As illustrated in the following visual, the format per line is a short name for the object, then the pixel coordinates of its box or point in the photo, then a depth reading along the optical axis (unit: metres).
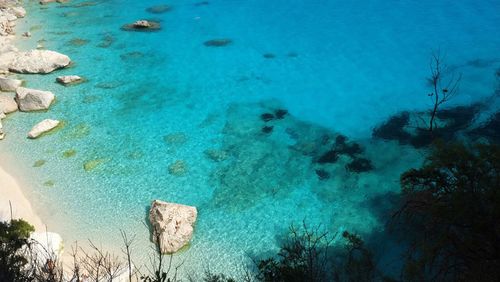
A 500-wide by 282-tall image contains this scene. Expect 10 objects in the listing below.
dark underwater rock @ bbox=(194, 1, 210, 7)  35.47
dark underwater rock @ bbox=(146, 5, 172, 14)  34.38
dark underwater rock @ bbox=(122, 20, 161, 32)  30.69
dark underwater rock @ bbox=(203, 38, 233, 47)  28.39
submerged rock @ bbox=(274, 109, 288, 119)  20.69
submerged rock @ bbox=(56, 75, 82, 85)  23.36
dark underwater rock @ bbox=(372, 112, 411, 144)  18.50
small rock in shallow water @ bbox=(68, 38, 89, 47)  28.59
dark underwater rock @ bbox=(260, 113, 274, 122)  20.41
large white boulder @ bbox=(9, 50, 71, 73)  24.34
